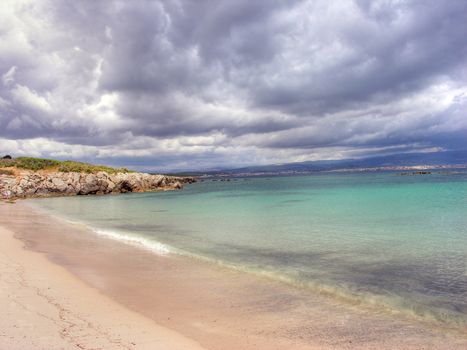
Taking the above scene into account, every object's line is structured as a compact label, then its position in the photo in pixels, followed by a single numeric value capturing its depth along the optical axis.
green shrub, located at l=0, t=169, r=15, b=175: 97.25
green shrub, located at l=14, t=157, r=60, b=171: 107.62
